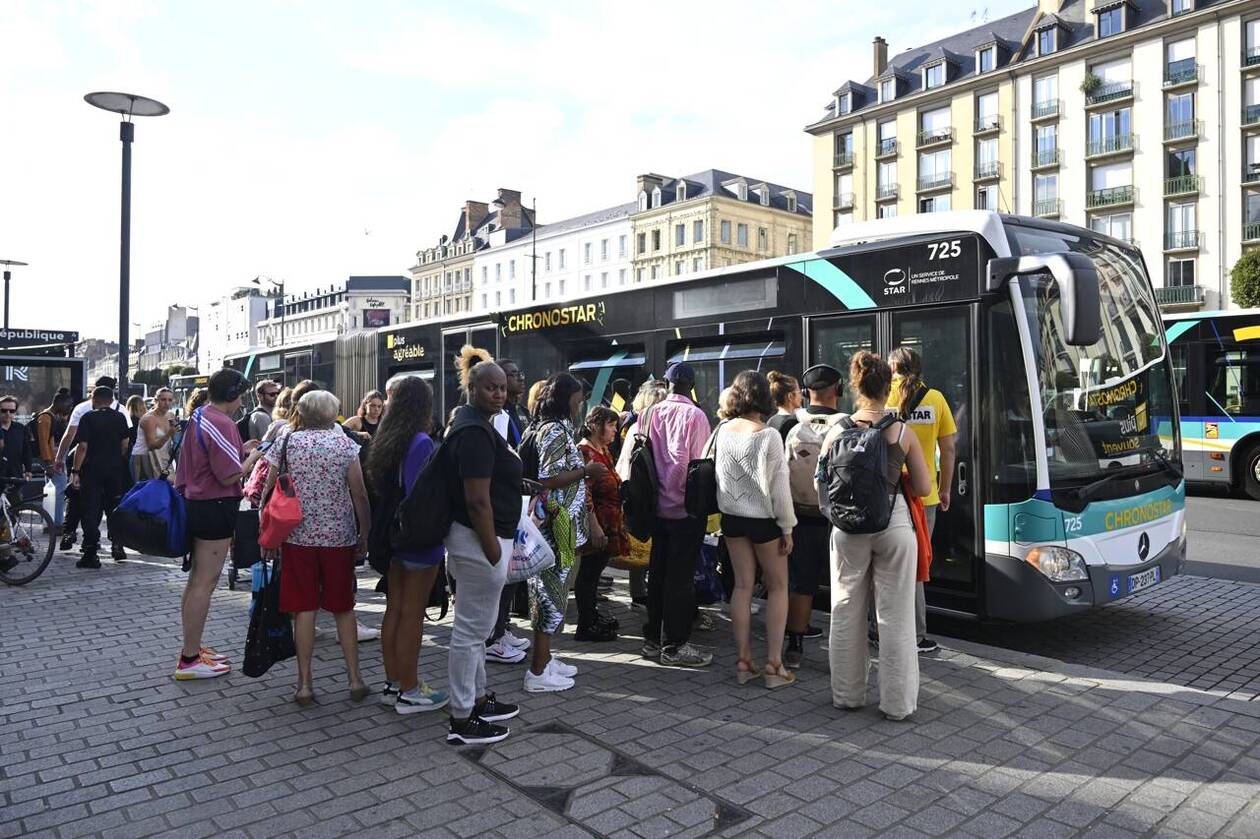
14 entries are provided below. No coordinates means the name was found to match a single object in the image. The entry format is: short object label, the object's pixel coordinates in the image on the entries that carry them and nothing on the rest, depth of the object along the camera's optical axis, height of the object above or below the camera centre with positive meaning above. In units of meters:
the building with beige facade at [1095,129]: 44.91 +16.20
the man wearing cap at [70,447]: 9.92 -0.38
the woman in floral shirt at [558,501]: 5.32 -0.49
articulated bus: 5.86 +0.28
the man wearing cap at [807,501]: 5.59 -0.50
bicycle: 8.63 -1.19
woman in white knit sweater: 5.27 -0.49
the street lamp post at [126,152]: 11.23 +3.42
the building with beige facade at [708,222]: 74.88 +16.50
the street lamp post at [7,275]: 26.12 +4.13
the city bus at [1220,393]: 15.49 +0.52
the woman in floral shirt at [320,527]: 5.10 -0.60
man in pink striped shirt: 5.80 -0.66
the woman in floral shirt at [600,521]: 6.21 -0.70
